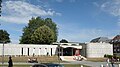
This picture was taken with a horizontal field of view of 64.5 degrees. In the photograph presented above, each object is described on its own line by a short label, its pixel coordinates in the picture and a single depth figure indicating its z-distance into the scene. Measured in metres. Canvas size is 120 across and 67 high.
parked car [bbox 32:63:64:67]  6.82
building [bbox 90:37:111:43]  50.44
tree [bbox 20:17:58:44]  36.77
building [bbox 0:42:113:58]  27.53
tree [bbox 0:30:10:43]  40.81
